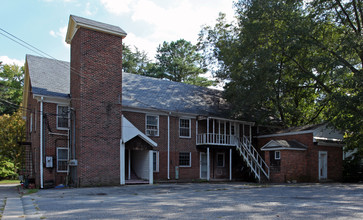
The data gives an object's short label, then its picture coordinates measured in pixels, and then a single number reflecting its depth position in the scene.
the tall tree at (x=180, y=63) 53.22
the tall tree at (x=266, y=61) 23.39
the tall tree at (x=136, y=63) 55.06
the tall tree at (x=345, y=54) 20.57
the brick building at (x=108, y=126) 19.98
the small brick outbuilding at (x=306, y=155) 24.47
